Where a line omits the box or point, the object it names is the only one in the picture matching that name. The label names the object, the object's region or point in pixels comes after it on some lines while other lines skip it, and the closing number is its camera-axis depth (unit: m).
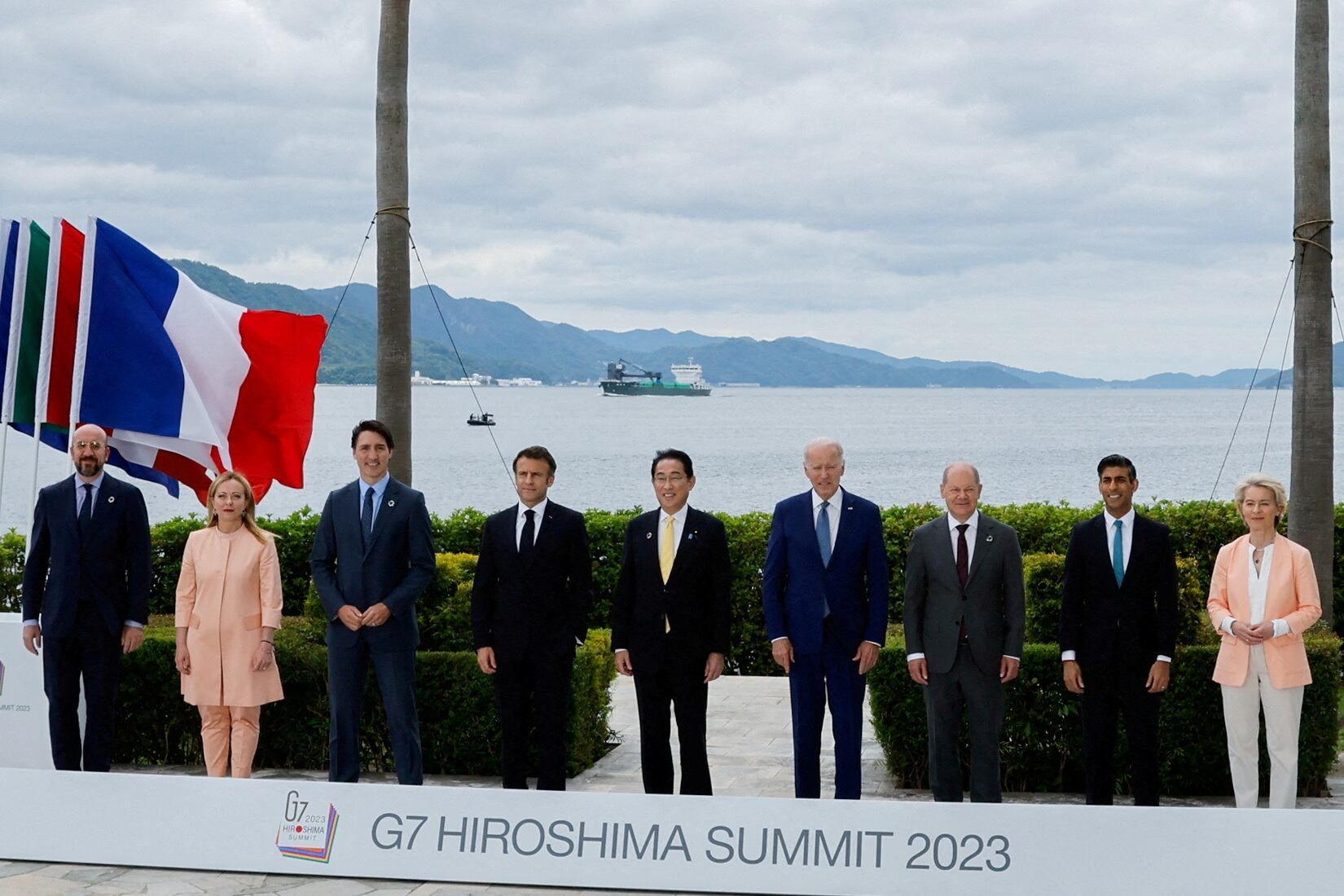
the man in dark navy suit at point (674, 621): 6.42
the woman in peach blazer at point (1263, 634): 6.31
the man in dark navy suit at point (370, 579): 6.74
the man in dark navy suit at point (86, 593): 6.94
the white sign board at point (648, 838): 5.13
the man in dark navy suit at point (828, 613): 6.37
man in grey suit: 6.26
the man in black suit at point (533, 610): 6.58
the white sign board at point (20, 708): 7.38
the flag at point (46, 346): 7.93
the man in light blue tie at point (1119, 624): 6.35
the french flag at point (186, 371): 8.21
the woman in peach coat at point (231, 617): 6.77
